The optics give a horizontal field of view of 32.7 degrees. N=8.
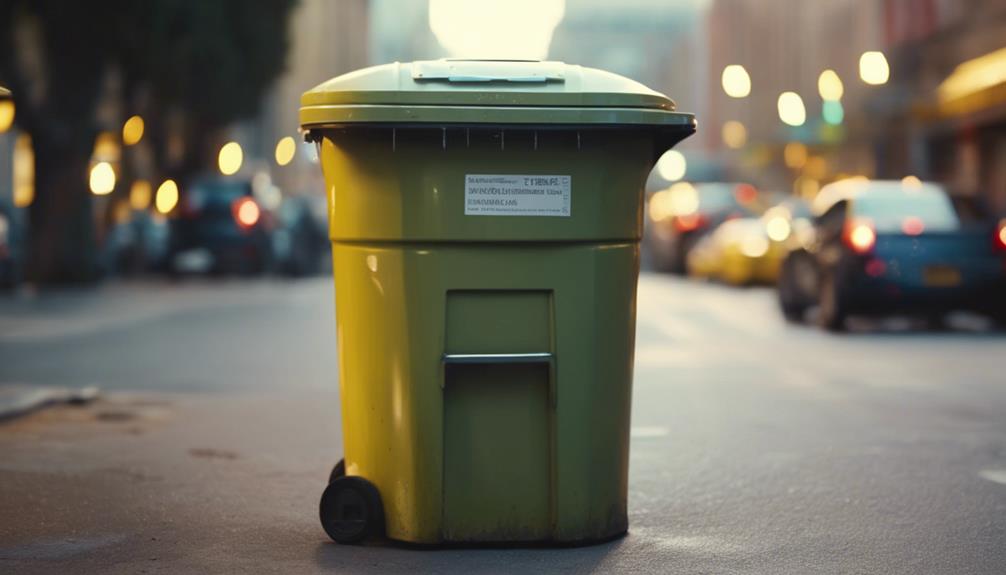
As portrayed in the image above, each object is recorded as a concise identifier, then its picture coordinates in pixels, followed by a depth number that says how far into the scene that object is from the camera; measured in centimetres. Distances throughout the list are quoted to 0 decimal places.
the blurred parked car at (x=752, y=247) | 2595
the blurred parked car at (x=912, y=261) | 1573
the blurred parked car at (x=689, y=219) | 3164
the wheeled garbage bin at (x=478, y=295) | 539
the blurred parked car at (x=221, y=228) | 2762
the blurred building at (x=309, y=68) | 6519
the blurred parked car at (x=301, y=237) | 2855
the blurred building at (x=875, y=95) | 3544
